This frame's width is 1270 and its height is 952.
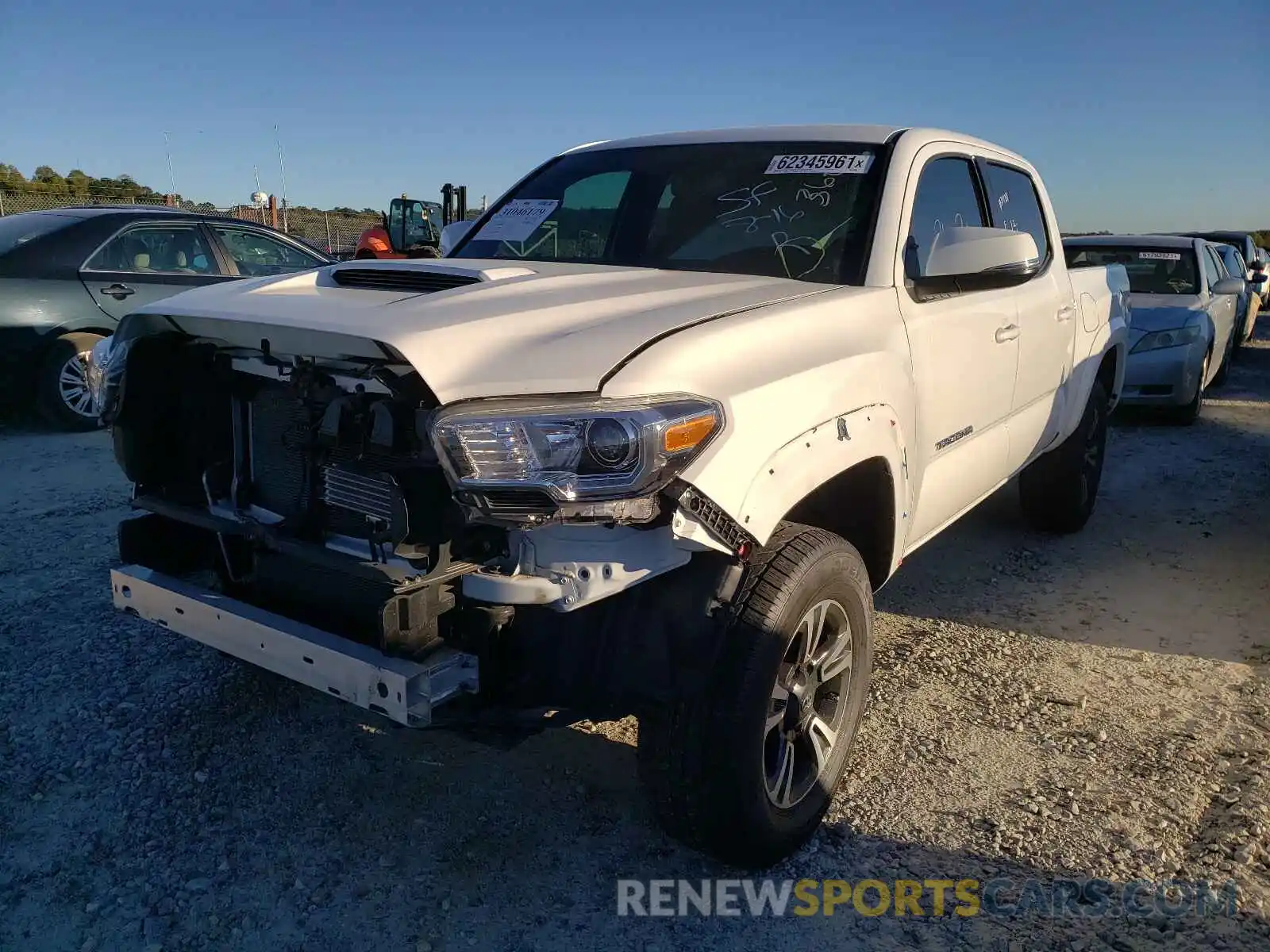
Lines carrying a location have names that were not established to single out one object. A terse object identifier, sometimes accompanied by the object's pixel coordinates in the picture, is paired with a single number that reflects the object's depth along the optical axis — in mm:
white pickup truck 2094
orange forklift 10930
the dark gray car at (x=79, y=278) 7129
